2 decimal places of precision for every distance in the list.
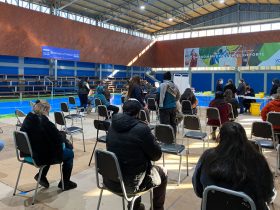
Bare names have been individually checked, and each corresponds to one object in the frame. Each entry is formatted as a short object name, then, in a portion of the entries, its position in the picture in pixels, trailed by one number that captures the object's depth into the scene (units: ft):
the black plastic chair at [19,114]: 18.20
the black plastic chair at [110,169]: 7.41
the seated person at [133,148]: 7.59
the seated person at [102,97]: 23.31
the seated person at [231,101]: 21.34
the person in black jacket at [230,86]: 31.65
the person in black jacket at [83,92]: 33.71
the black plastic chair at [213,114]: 18.07
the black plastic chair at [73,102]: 30.69
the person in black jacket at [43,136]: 10.03
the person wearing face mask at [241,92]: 36.37
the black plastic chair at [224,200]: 4.92
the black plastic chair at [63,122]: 15.48
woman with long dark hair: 5.24
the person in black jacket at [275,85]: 33.42
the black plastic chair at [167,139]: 11.60
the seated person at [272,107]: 15.88
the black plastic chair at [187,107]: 23.40
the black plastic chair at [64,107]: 23.35
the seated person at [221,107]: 18.65
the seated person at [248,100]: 37.01
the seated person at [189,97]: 23.98
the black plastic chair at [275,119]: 14.62
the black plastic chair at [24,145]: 9.76
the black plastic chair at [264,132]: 13.23
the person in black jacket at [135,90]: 18.29
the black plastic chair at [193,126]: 14.71
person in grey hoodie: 17.75
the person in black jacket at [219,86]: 34.18
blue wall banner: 52.75
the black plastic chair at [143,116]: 16.82
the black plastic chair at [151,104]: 27.58
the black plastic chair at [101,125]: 13.93
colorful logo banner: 58.03
